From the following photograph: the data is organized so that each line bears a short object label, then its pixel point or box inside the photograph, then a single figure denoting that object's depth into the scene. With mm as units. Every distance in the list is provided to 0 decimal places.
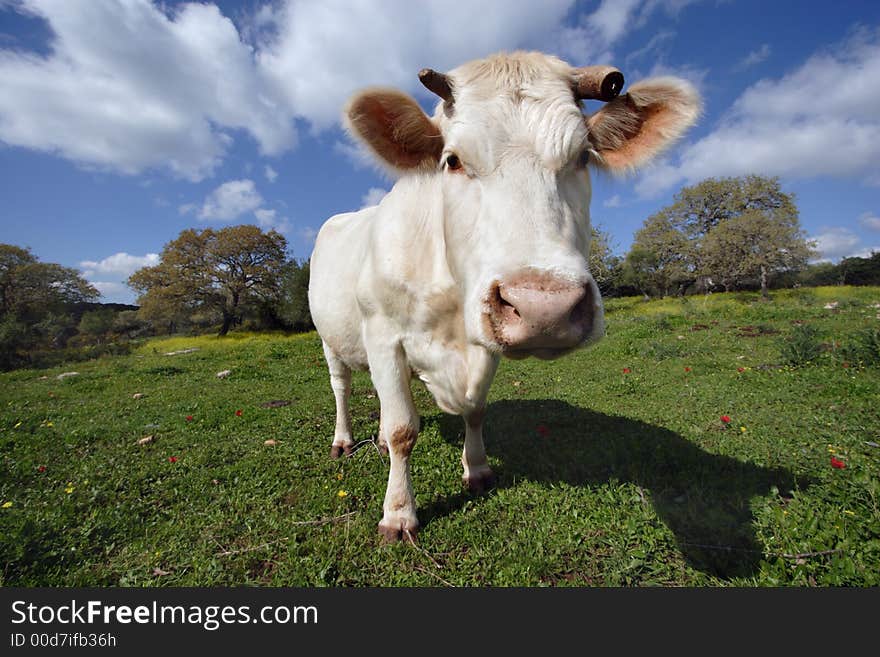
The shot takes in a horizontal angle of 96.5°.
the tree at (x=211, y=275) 33688
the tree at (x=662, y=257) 38094
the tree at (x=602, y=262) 28547
